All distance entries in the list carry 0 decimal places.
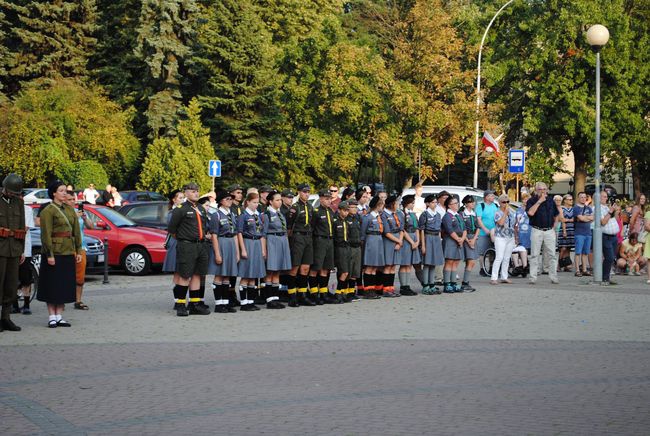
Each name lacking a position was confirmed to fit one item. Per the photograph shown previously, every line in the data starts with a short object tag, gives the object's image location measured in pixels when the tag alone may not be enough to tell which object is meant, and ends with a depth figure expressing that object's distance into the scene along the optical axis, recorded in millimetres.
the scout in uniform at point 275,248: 16328
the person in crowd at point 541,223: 20625
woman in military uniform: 13797
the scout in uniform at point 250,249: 16047
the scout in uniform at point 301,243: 16797
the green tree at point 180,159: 50156
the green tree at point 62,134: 54125
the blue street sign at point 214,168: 40250
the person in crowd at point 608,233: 22047
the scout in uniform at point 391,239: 18219
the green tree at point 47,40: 63000
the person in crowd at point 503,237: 20656
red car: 23500
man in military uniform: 13422
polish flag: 41250
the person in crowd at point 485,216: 22391
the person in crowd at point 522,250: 22609
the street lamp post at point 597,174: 20766
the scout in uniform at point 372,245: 18062
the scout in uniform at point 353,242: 17562
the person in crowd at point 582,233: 23422
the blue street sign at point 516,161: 30891
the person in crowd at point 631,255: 23922
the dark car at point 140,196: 41347
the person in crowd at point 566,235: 24641
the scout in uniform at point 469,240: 19328
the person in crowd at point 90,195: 33656
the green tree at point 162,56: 58656
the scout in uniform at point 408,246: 18500
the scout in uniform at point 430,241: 18812
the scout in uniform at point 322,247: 17047
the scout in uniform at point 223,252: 15734
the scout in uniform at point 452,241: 19047
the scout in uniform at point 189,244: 15227
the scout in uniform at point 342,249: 17359
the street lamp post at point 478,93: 44156
